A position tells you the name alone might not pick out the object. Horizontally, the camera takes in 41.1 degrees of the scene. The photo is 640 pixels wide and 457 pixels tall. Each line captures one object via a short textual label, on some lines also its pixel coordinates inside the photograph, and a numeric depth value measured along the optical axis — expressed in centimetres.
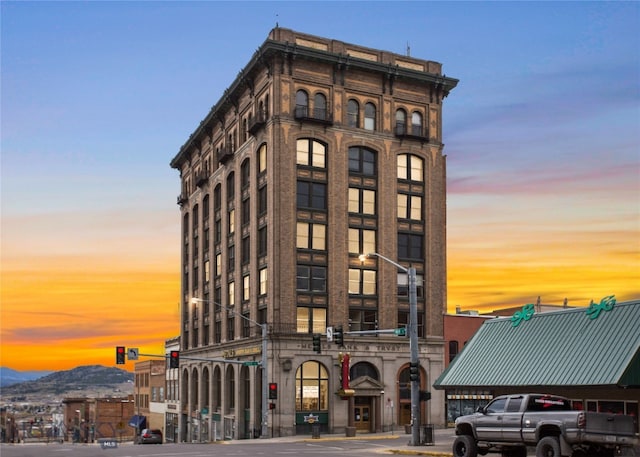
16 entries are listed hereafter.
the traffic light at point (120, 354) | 5715
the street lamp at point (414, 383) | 4447
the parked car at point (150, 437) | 8212
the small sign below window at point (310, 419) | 6812
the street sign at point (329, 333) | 5430
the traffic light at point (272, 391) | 6172
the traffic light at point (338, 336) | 4944
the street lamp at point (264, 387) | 6409
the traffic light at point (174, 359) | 5828
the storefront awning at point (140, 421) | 12252
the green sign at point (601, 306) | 3319
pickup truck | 2553
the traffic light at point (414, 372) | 4468
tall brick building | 6894
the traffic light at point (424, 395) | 4491
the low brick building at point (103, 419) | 14150
